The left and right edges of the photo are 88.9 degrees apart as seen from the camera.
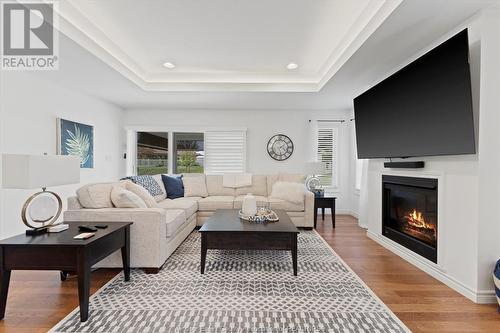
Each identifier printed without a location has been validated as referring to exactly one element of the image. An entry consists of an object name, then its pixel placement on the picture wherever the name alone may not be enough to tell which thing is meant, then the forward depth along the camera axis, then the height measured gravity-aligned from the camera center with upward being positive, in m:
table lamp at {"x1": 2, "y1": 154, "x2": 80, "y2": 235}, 1.84 -0.09
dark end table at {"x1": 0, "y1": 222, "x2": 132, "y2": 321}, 1.84 -0.67
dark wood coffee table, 2.67 -0.77
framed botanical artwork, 4.10 +0.46
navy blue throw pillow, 4.80 -0.39
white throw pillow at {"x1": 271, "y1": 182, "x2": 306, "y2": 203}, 4.48 -0.46
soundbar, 2.86 +0.01
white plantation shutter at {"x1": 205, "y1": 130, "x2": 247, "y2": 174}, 5.91 +0.42
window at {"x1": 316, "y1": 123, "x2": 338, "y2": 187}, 5.98 +0.35
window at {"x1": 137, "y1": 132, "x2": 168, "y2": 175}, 6.03 +0.32
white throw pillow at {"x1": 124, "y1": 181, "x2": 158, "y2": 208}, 3.27 -0.33
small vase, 3.23 -0.52
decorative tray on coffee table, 3.09 -0.63
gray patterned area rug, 1.84 -1.14
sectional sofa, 2.67 -0.62
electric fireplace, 2.79 -0.60
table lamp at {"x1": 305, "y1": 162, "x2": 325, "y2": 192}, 5.11 -0.04
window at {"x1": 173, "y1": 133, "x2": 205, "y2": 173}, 6.01 +0.36
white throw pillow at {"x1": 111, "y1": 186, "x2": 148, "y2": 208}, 2.82 -0.36
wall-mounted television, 2.17 +0.61
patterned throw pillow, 4.07 -0.28
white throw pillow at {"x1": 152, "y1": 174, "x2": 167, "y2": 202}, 4.46 -0.40
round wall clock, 5.95 +0.47
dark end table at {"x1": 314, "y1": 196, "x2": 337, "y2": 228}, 4.76 -0.68
